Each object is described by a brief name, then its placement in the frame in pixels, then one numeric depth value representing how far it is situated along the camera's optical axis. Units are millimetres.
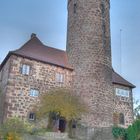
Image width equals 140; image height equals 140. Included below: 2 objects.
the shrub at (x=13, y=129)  11523
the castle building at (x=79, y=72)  15567
